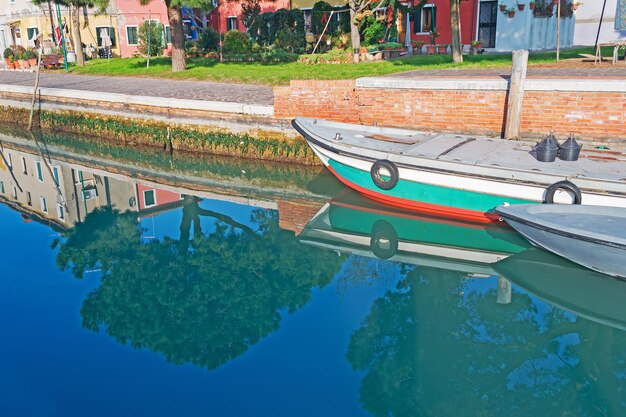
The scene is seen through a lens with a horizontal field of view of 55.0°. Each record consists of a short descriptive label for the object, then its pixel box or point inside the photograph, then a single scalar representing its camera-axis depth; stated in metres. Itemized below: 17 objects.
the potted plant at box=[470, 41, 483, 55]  21.05
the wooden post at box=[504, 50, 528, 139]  10.52
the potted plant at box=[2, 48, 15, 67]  29.08
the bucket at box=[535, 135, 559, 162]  9.22
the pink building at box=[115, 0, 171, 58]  29.77
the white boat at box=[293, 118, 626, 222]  8.66
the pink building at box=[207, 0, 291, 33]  29.03
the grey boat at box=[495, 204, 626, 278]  7.39
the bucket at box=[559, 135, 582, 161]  9.27
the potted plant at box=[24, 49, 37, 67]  28.17
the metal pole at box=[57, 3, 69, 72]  25.20
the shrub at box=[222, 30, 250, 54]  25.14
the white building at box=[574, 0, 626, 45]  21.52
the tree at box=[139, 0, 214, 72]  18.41
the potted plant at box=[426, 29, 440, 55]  22.59
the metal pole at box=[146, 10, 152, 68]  23.64
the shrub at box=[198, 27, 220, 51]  26.16
